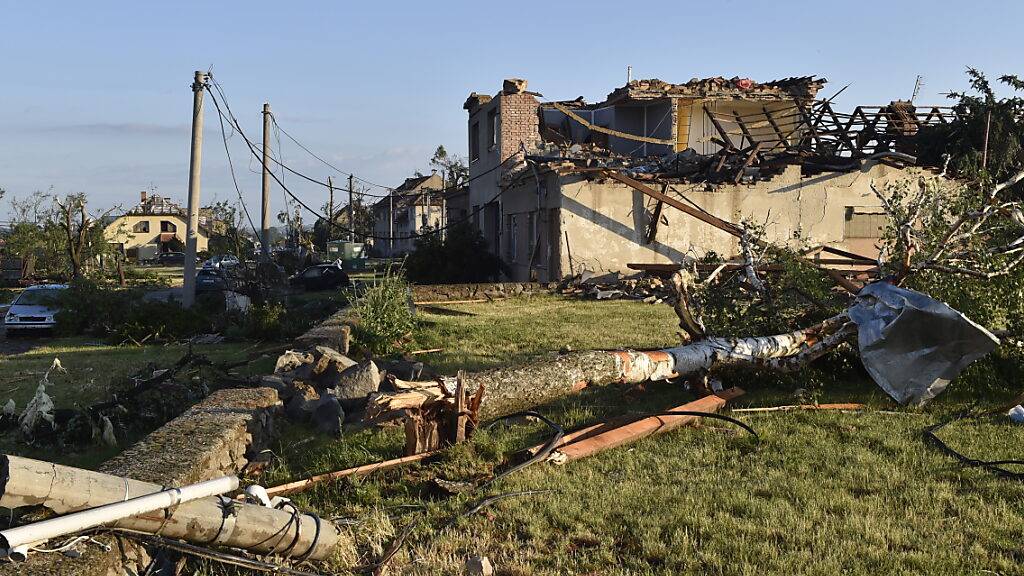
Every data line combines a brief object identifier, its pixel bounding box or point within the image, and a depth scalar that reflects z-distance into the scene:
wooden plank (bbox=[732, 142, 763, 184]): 18.80
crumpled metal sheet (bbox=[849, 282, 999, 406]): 6.60
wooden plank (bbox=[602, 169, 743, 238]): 17.05
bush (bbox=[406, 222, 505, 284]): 23.33
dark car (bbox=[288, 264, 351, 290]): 28.05
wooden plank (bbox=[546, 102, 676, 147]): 21.39
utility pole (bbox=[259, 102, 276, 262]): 28.03
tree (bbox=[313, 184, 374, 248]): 58.72
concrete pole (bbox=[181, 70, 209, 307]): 17.41
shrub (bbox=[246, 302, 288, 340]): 13.55
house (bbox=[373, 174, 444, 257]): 55.75
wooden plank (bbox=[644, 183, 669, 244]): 18.53
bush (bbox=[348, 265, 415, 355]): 10.96
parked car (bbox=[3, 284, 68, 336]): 16.94
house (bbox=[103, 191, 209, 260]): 68.31
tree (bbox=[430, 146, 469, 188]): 57.46
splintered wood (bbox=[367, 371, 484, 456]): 5.61
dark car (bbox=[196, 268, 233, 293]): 24.42
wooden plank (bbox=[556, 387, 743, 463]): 5.53
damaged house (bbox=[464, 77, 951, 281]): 18.73
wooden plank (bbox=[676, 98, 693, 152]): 24.70
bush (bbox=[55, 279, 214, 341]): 14.75
